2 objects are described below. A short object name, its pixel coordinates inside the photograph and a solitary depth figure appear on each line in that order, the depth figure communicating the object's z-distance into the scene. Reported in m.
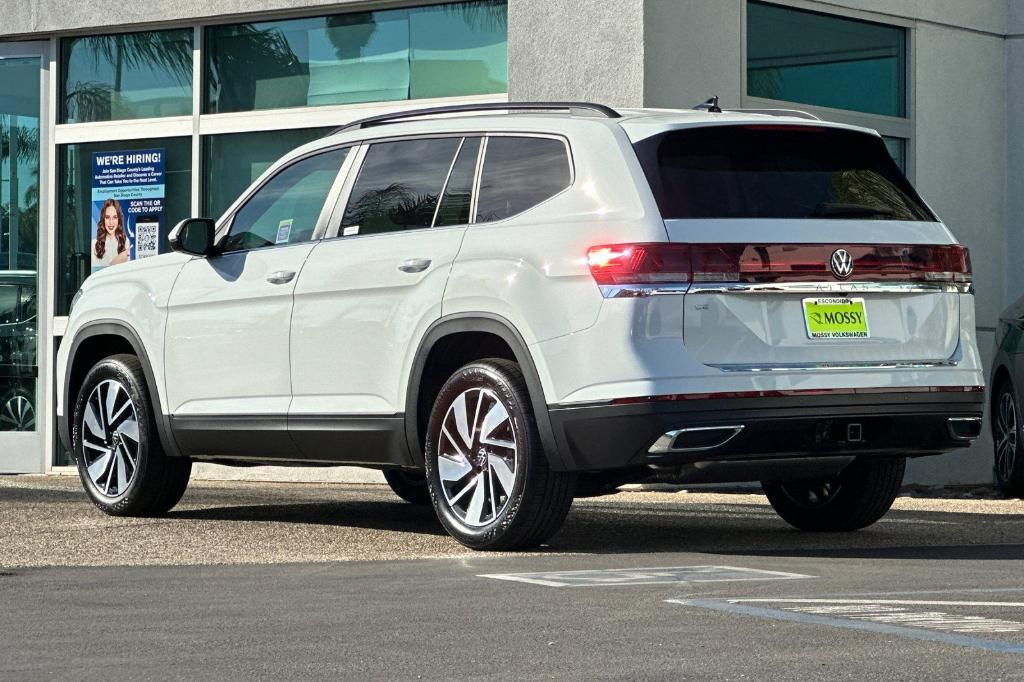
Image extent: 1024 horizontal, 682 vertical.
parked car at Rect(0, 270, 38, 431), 15.80
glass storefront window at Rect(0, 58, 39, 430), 15.80
